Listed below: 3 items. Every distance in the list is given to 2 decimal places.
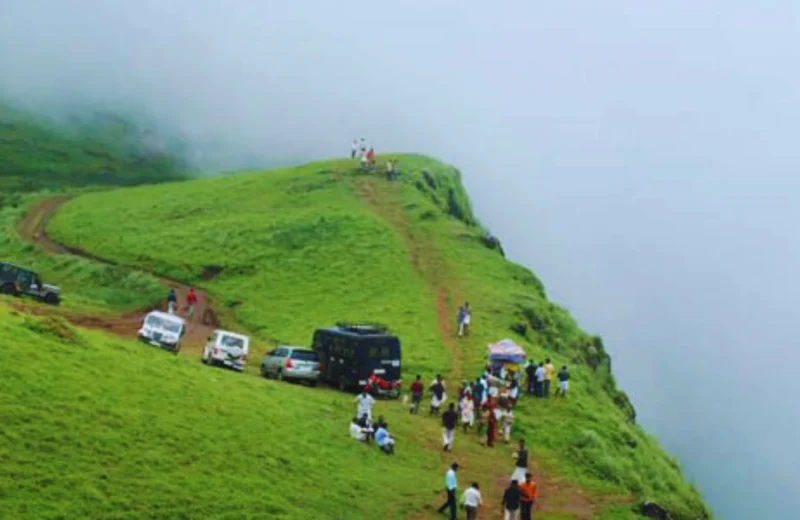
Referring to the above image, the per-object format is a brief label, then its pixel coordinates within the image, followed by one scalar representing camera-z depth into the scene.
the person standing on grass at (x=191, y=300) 73.69
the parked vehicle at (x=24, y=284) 65.75
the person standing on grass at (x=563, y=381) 54.12
